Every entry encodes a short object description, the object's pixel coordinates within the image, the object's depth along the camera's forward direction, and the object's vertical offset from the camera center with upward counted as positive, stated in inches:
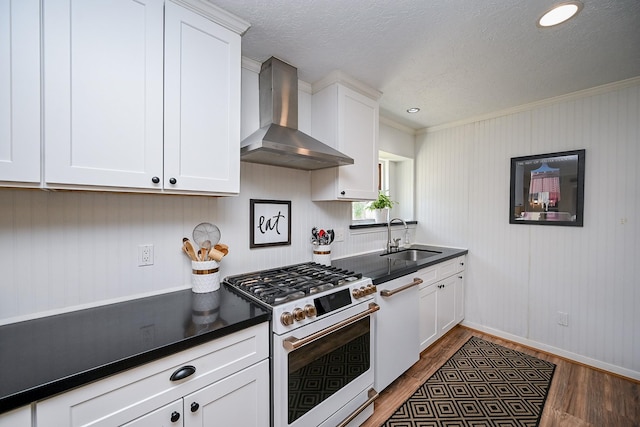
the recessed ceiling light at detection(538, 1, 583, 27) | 51.1 +40.1
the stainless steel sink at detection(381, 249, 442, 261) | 112.7 -18.8
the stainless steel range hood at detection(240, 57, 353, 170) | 62.6 +20.7
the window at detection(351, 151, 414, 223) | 133.7 +14.9
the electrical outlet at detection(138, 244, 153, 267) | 55.7 -9.8
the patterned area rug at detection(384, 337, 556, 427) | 67.3 -52.6
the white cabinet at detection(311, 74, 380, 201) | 78.6 +24.0
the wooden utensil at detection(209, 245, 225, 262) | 61.4 -10.7
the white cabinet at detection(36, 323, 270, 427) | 31.9 -25.9
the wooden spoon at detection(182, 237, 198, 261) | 59.9 -9.4
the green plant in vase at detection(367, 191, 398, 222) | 116.6 +1.5
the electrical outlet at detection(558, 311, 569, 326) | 93.3 -37.8
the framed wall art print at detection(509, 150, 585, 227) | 90.7 +8.4
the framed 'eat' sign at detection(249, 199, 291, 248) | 73.8 -3.9
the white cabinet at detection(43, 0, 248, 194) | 38.9 +19.2
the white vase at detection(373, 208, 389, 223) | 123.0 -2.1
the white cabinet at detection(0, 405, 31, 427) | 27.6 -22.4
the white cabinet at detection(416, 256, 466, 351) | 91.0 -33.6
